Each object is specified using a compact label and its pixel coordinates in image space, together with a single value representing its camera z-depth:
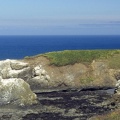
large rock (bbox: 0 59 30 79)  82.75
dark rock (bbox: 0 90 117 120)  55.97
